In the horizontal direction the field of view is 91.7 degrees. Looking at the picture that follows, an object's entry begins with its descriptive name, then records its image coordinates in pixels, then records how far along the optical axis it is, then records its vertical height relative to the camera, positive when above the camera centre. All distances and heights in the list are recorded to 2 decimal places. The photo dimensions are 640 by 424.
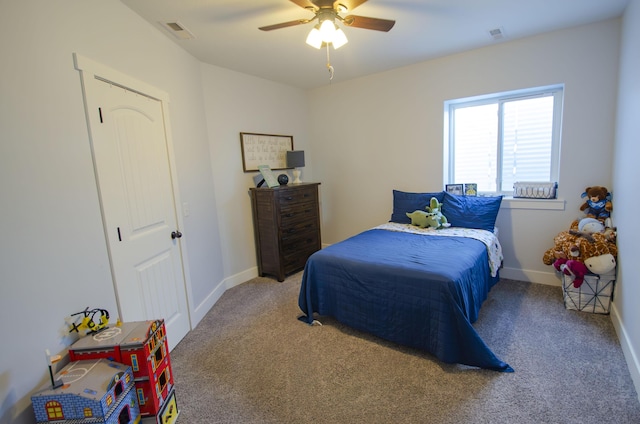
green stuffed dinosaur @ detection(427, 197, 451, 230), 3.31 -0.60
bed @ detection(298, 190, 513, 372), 2.02 -0.91
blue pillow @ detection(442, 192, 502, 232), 3.21 -0.55
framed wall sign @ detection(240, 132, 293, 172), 3.79 +0.26
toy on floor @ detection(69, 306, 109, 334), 1.55 -0.73
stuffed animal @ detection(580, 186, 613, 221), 2.79 -0.46
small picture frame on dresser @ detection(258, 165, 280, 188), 3.80 -0.07
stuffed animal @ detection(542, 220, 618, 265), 2.49 -0.78
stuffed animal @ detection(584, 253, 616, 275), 2.44 -0.89
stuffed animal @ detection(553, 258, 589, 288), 2.58 -0.98
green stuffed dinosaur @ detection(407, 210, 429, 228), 3.38 -0.62
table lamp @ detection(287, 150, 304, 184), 4.15 +0.13
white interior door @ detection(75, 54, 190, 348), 1.84 -0.17
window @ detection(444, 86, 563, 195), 3.21 +0.20
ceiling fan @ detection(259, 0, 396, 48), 1.93 +0.94
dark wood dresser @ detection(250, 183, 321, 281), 3.70 -0.70
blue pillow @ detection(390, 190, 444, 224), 3.61 -0.48
